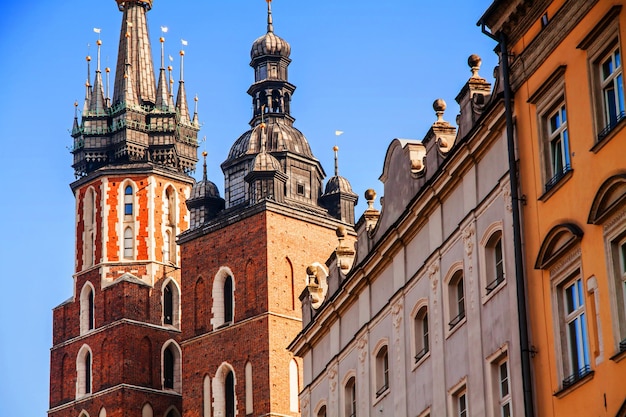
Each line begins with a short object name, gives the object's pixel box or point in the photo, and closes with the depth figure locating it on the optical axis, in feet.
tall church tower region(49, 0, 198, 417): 235.81
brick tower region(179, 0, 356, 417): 208.03
